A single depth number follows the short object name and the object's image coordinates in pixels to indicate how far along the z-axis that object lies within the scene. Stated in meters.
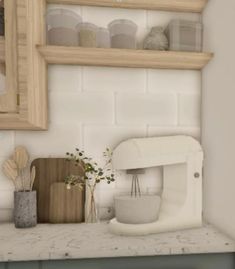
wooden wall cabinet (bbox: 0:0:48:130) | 1.12
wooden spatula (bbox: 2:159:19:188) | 1.36
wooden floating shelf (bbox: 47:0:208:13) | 1.41
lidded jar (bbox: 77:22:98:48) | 1.32
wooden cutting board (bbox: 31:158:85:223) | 1.39
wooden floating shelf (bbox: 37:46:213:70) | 1.28
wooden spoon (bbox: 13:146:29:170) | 1.37
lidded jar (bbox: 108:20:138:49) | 1.35
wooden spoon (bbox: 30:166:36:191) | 1.35
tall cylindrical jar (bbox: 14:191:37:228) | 1.29
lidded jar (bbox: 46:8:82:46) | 1.30
